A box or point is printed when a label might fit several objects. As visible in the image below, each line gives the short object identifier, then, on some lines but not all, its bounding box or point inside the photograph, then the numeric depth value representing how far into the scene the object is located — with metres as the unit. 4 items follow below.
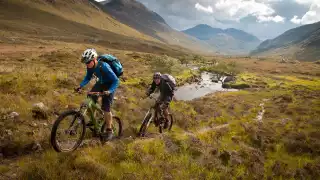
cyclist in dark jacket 12.38
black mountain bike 12.51
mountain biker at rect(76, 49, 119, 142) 8.12
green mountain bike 7.59
